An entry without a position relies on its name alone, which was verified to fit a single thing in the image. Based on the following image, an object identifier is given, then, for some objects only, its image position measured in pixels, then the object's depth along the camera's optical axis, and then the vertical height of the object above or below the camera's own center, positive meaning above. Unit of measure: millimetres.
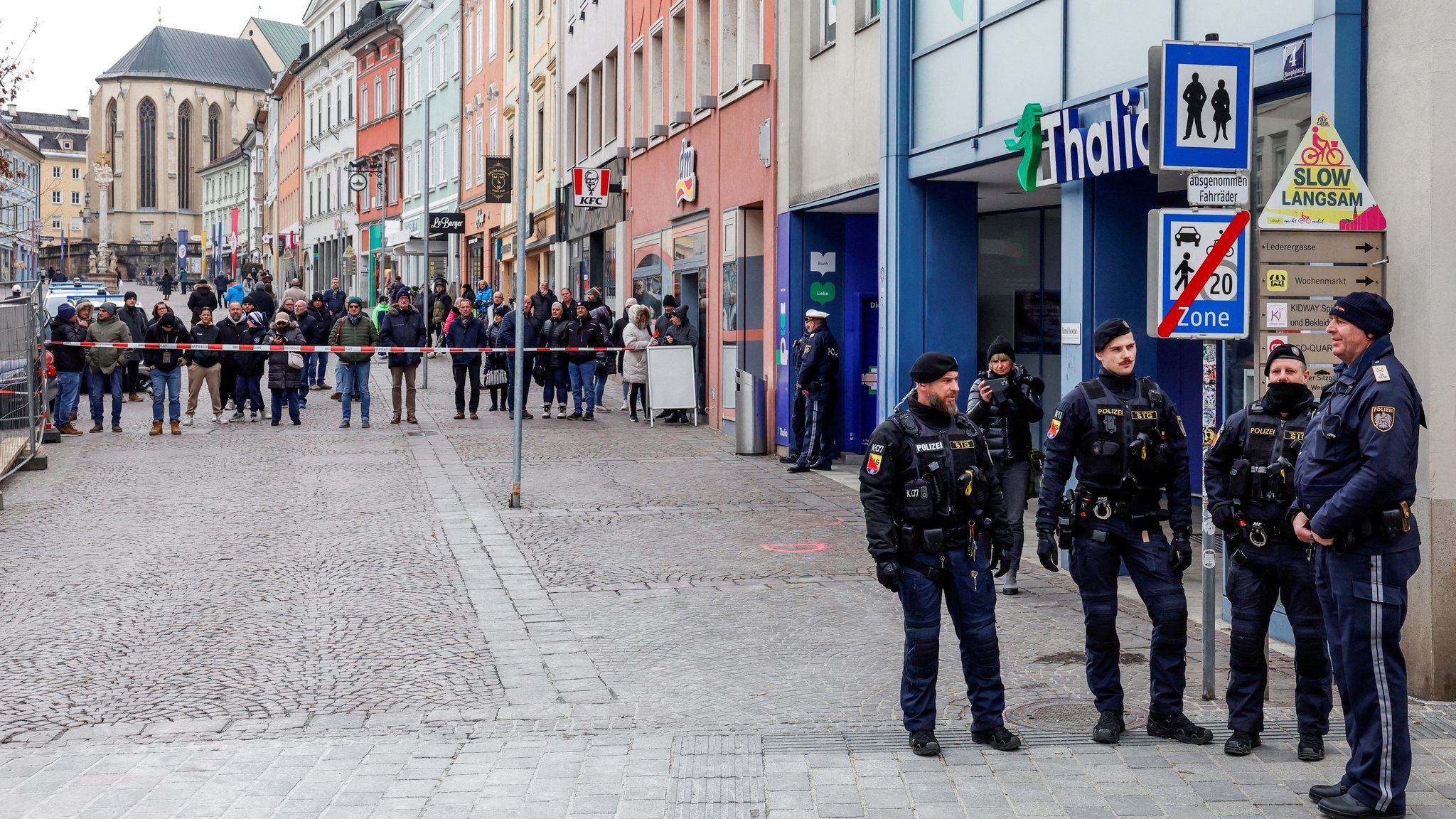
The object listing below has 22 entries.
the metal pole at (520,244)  13000 +834
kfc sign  28516 +2815
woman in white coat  23547 -8
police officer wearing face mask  6355 -809
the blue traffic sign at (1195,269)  7152 +326
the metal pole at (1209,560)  7195 -937
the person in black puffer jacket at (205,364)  21875 -211
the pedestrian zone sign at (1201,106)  7207 +1056
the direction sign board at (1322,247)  7707 +467
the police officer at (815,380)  16438 -341
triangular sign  7691 +718
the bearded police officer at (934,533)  6480 -743
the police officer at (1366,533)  5496 -642
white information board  22391 -445
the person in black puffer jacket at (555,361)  23656 -198
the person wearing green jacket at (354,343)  22172 +70
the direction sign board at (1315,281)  7727 +309
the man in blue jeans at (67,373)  20672 -309
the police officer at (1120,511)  6613 -676
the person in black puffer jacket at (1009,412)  9820 -397
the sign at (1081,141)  10398 +1379
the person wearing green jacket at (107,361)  21094 -163
